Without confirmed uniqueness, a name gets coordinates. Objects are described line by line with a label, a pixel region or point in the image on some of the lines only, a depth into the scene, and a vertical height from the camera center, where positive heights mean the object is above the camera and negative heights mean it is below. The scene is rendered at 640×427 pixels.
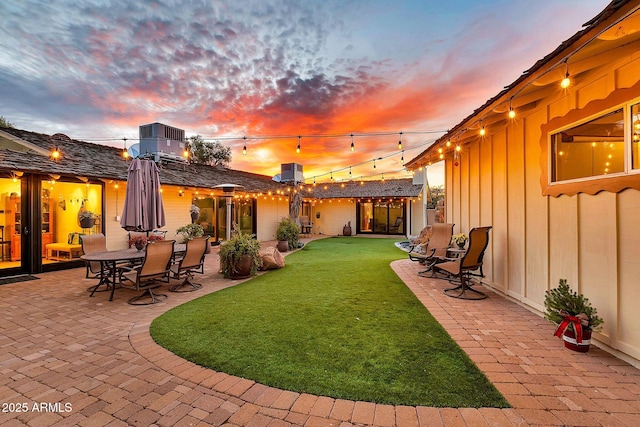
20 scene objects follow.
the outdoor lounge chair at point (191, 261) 5.82 -1.03
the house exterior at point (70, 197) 7.25 +0.57
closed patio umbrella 5.69 +0.31
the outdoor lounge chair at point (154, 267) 4.95 -0.98
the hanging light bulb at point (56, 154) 5.64 +1.30
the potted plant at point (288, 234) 12.40 -0.91
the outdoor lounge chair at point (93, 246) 6.12 -0.73
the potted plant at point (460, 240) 6.56 -0.63
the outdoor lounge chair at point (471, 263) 5.10 -0.93
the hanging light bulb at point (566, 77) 2.71 +1.33
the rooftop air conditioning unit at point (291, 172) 15.47 +2.32
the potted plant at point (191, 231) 10.80 -0.67
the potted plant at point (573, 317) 3.01 -1.17
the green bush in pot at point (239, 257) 6.82 -1.07
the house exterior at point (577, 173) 2.75 +0.52
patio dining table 5.13 -0.82
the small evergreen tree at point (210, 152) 23.89 +5.41
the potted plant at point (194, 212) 11.65 +0.07
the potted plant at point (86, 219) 8.22 -0.15
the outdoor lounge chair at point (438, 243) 6.98 -0.76
